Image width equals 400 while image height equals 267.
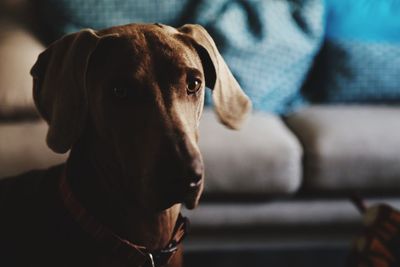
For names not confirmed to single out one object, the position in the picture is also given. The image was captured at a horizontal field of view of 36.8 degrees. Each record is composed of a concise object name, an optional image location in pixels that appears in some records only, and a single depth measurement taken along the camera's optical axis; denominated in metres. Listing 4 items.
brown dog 1.02
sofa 1.77
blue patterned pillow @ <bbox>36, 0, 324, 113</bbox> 2.12
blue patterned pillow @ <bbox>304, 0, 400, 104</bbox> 2.20
